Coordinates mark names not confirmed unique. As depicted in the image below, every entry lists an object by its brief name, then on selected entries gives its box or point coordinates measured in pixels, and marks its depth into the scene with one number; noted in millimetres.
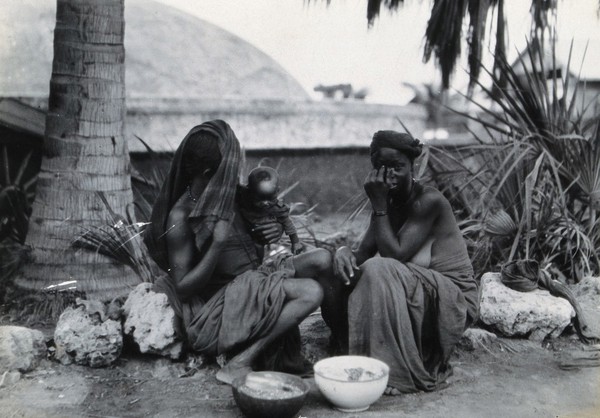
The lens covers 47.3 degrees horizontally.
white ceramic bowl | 3207
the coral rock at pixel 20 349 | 3568
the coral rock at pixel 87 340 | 3715
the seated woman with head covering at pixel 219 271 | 3578
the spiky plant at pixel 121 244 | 4969
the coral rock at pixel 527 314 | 4508
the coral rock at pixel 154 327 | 3758
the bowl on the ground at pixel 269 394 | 3068
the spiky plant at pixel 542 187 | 5504
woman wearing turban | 3572
